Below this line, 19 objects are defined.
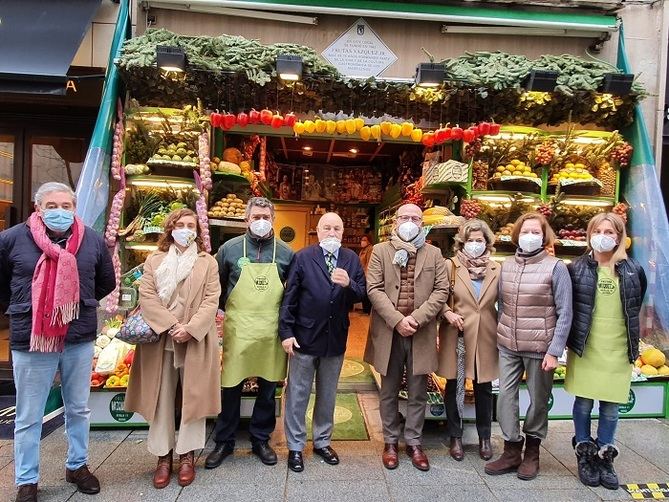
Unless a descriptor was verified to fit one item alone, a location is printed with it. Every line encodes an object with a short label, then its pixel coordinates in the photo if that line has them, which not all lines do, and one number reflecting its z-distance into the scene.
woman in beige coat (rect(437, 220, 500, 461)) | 3.37
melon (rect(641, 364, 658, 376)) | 4.31
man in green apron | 3.25
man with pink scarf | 2.63
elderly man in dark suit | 3.21
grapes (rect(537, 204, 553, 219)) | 5.15
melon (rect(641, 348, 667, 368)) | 4.38
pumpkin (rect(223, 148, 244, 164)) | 5.65
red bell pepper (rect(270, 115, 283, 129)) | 4.55
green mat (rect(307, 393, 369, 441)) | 3.84
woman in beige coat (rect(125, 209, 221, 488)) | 2.97
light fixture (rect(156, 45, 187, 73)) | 4.19
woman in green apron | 3.02
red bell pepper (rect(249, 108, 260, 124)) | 4.53
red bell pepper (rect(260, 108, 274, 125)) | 4.51
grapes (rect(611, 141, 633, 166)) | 5.02
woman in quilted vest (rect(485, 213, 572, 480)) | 3.06
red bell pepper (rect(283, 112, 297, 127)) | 4.61
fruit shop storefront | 4.50
